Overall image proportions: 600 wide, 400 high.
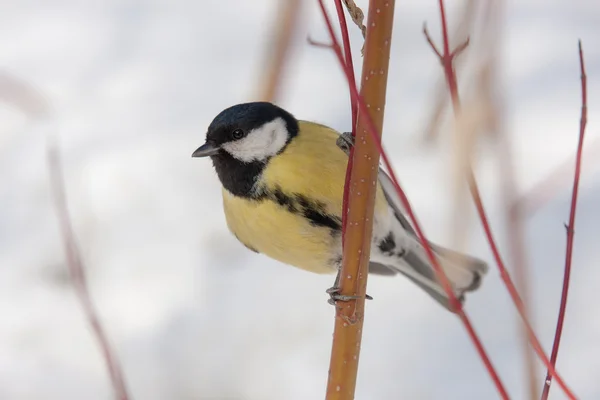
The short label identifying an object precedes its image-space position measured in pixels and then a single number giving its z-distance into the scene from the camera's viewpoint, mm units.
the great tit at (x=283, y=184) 2735
